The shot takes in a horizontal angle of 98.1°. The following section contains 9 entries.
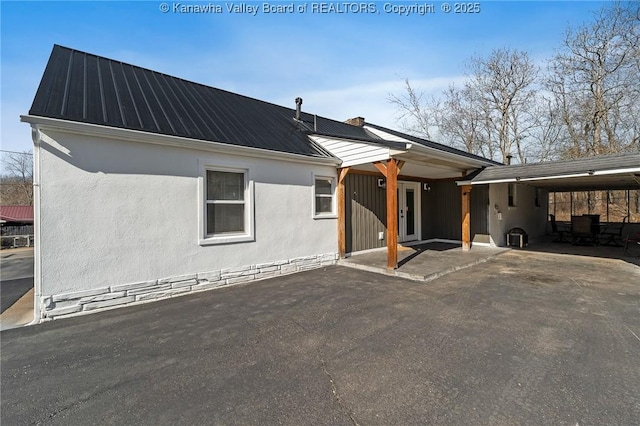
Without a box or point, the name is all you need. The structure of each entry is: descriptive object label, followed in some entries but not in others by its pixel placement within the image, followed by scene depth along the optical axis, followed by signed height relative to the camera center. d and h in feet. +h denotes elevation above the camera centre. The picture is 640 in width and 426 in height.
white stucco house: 13.61 +1.54
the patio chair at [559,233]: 37.22 -3.17
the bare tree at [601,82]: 50.29 +25.45
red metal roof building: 56.26 -0.68
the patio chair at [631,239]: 27.55 -2.93
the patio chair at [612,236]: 33.81 -3.69
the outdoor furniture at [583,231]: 33.63 -2.54
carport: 19.89 +3.20
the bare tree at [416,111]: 73.67 +26.69
